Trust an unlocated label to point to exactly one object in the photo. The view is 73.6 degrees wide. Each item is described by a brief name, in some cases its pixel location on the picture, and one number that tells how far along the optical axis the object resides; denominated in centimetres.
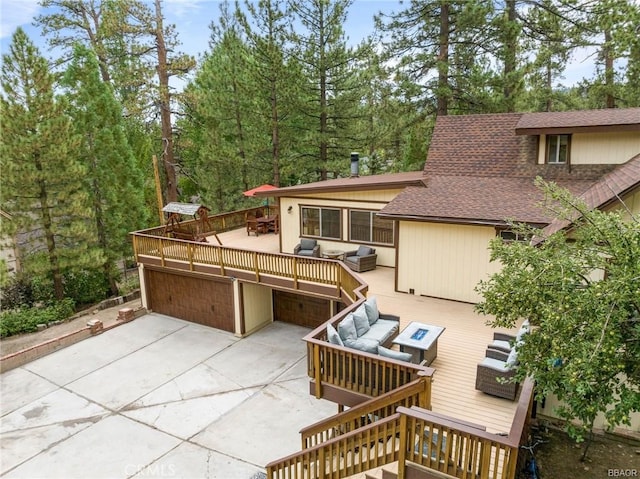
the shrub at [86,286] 1758
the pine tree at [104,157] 1728
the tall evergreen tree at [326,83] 1916
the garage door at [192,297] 1478
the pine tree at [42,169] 1457
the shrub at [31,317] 1508
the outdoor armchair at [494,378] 637
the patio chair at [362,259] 1328
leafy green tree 386
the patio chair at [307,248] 1450
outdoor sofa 695
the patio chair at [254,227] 1858
